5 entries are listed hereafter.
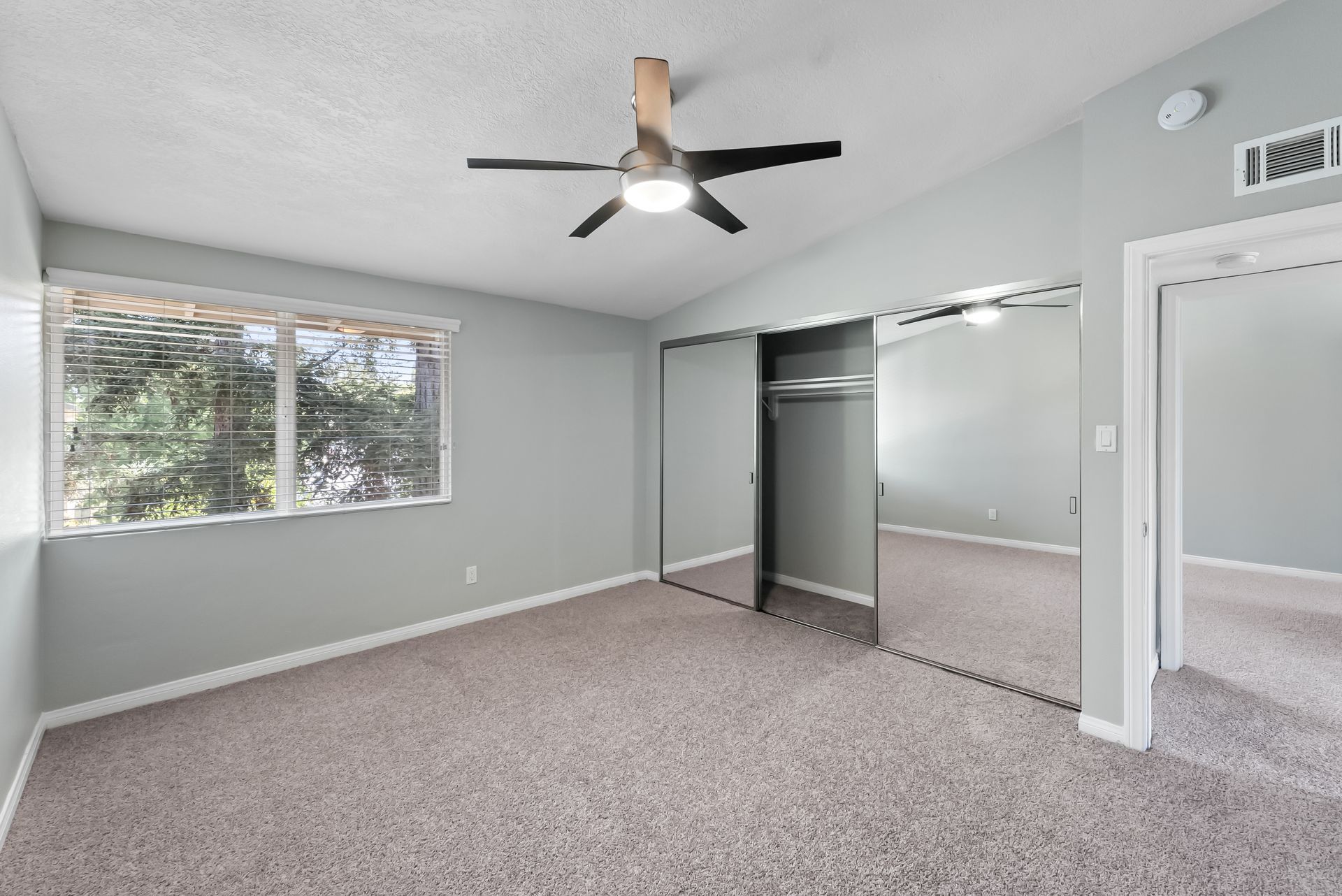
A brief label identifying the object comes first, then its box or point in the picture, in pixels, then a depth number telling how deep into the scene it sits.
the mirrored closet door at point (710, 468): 4.29
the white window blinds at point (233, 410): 2.61
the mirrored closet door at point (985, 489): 2.76
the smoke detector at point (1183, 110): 2.13
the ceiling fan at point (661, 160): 1.71
